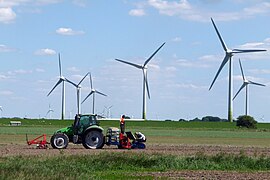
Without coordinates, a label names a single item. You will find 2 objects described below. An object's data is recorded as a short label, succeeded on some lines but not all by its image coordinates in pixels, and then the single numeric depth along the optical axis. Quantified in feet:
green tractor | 157.28
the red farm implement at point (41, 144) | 161.04
